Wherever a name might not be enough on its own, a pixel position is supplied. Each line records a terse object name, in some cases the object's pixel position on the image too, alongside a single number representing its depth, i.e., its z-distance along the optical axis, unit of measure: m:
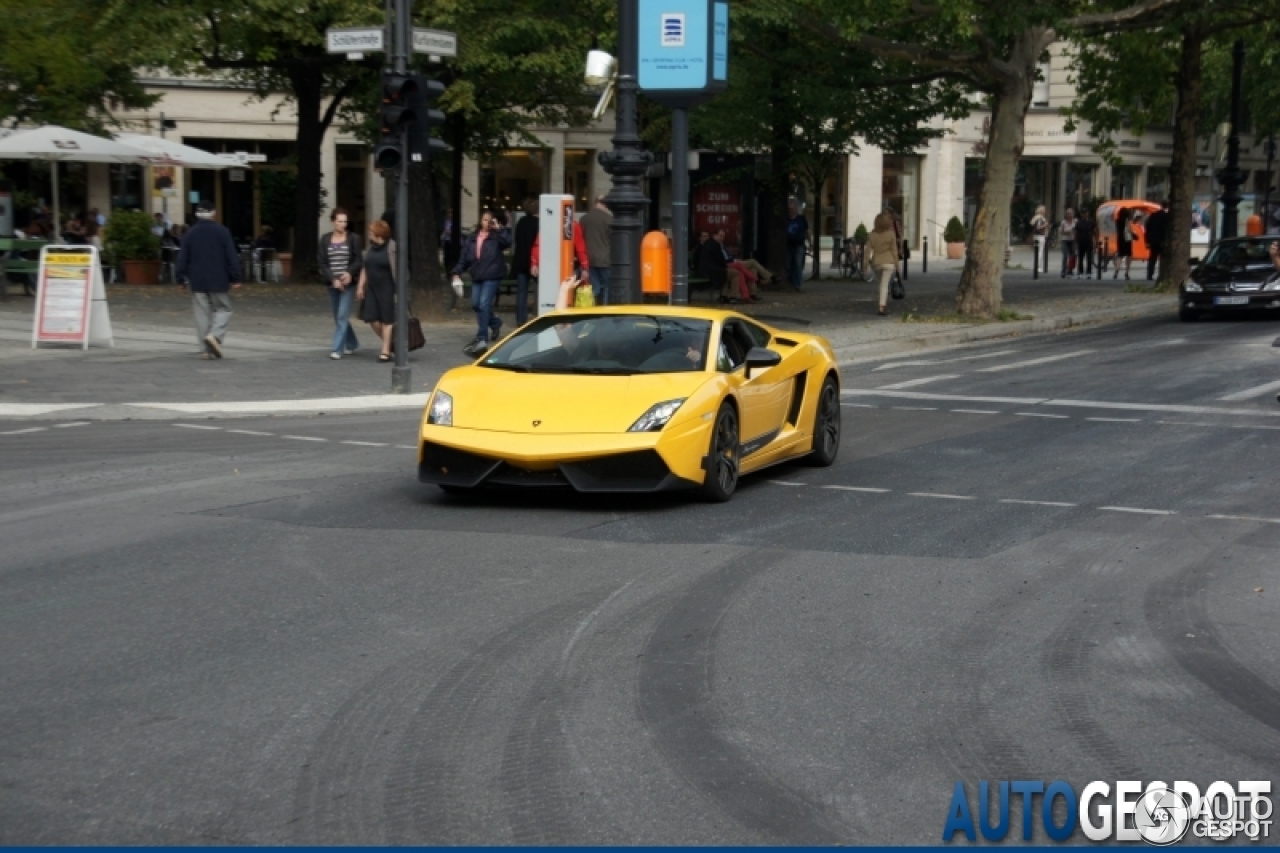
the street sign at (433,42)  17.99
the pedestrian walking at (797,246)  36.75
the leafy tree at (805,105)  30.59
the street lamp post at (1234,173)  39.88
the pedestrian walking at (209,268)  20.45
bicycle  43.72
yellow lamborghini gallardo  10.72
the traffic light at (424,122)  17.70
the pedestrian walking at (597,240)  23.73
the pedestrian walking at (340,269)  20.95
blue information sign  20.59
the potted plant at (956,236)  55.47
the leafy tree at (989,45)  25.36
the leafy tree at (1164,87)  35.66
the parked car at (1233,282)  29.70
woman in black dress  20.44
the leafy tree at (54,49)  27.78
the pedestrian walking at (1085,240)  45.28
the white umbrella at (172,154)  34.16
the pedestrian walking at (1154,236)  41.57
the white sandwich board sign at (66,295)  21.89
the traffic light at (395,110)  17.59
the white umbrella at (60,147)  29.75
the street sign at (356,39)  17.45
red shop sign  37.67
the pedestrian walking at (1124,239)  46.71
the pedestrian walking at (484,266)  21.98
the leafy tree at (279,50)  26.62
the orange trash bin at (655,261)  22.78
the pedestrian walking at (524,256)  23.59
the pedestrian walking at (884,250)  29.52
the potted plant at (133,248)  34.47
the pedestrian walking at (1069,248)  45.16
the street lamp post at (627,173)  18.78
